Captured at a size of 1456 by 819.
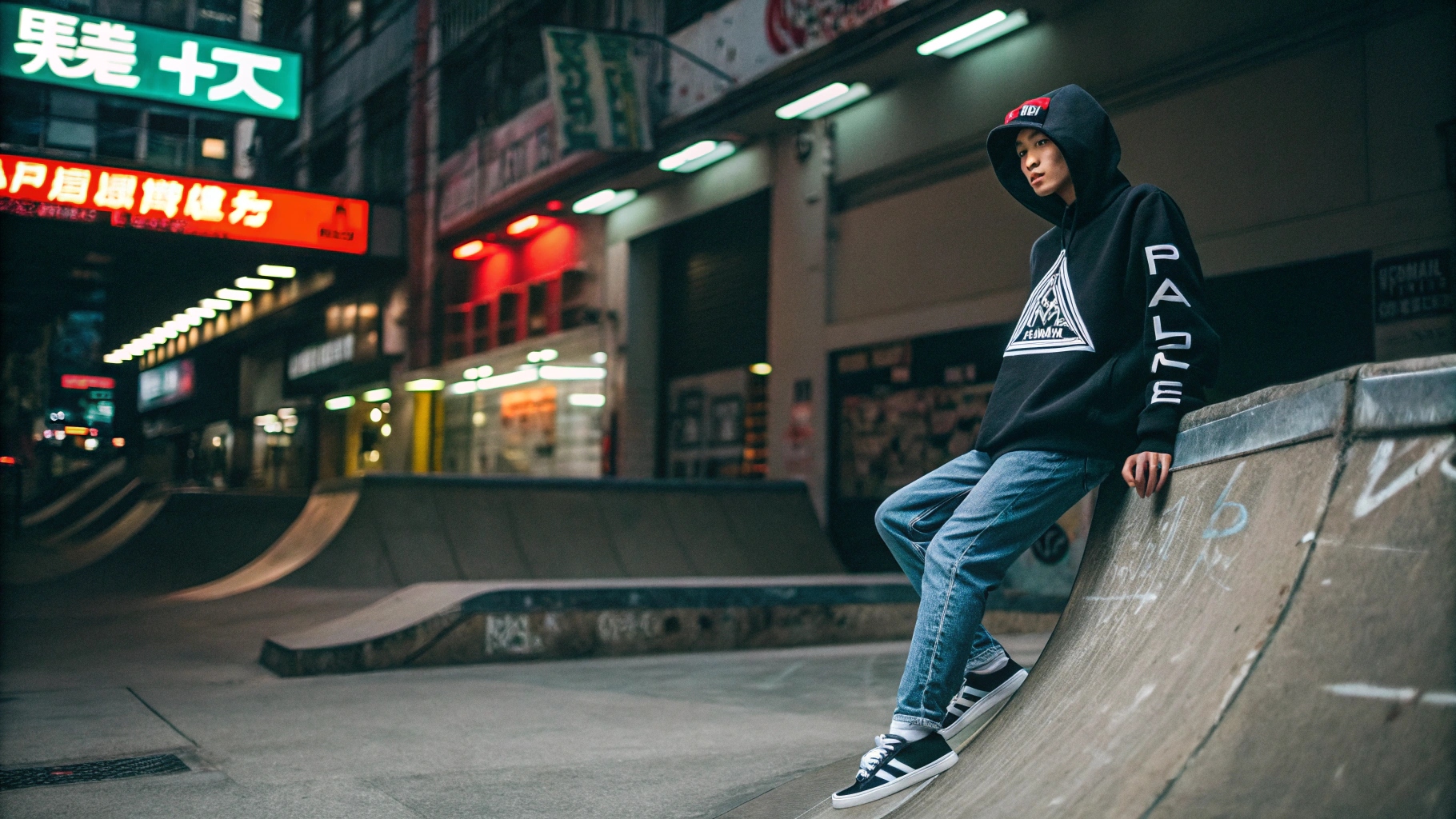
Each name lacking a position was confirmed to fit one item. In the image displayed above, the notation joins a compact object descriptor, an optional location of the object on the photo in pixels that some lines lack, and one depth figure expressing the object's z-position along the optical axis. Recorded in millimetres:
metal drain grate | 4010
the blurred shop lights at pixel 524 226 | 19547
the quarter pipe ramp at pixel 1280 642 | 1677
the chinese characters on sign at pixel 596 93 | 14102
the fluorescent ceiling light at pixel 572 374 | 17547
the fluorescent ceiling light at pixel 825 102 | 12641
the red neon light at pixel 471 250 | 21544
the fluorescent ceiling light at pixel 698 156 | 14812
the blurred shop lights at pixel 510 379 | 19312
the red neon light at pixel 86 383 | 30062
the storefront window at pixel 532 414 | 17703
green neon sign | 16016
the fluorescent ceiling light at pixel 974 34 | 10766
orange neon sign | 16062
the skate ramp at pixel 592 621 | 7195
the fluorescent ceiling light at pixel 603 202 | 17109
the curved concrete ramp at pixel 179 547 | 12867
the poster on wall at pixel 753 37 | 11758
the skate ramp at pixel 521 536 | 11133
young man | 2676
